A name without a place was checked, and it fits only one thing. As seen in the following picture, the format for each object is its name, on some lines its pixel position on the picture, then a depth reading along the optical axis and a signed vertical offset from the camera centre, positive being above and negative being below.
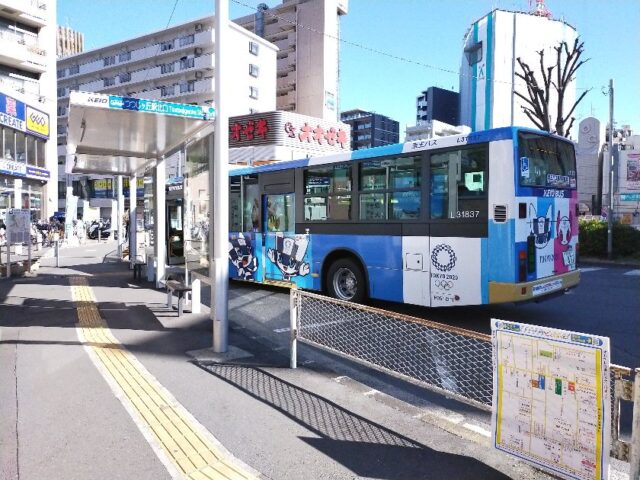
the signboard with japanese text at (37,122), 25.64 +5.80
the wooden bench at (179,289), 7.82 -1.07
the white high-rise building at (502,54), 53.31 +19.52
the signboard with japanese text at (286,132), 20.50 +4.31
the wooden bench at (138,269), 12.45 -1.15
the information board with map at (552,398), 2.64 -1.03
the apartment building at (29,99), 24.55 +9.41
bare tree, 25.22 +7.65
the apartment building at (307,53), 61.09 +22.69
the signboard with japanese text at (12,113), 20.17 +5.18
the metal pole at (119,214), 17.66 +0.42
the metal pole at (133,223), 13.40 +0.06
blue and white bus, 6.48 +0.09
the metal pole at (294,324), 5.02 -1.05
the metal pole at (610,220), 17.28 +0.20
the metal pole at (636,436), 2.53 -1.13
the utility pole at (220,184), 5.68 +0.49
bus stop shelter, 6.13 +1.52
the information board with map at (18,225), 12.62 +0.00
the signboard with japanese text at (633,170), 31.65 +3.82
